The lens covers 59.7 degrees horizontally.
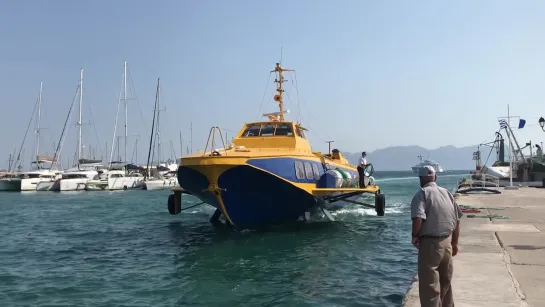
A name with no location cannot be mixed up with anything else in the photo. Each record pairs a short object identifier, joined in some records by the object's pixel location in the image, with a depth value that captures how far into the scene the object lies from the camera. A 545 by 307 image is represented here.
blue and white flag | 40.19
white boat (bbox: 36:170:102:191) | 55.75
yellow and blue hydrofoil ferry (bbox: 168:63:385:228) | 14.66
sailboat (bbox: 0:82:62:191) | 58.00
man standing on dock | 5.39
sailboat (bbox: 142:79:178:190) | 57.66
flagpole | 37.53
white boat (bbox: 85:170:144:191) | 56.41
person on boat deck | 18.92
